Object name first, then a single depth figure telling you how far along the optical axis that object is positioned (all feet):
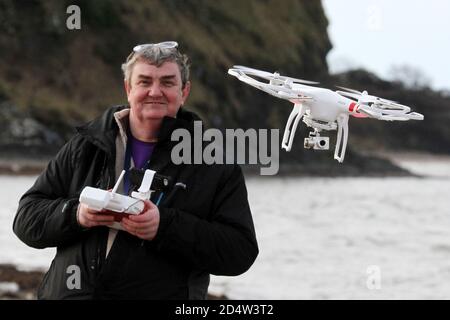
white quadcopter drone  20.90
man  25.35
